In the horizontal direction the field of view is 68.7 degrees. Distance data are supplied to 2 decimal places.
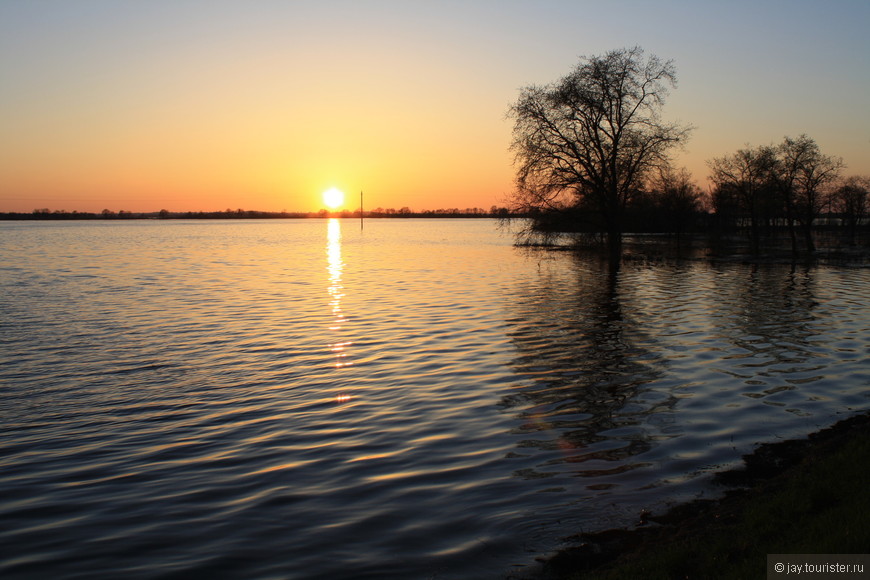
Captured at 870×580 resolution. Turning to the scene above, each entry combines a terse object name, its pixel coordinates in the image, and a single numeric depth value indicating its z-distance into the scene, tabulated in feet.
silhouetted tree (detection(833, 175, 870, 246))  249.14
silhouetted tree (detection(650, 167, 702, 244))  223.51
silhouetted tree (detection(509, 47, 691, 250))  137.08
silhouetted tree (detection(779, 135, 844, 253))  162.61
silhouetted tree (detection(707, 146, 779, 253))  171.01
